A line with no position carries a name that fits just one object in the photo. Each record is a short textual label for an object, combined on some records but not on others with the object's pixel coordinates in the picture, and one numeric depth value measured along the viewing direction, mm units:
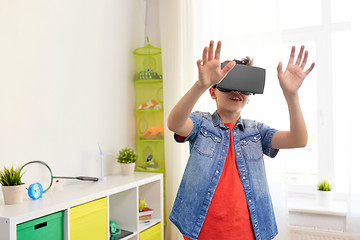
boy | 1188
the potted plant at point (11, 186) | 1592
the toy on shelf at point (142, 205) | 2393
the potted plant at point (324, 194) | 2352
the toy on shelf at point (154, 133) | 2648
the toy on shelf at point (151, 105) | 2644
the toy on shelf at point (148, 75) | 2660
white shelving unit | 1441
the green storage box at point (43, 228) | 1439
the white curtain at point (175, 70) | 2578
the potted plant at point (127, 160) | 2379
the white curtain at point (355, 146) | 2162
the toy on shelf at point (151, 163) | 2624
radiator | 2248
